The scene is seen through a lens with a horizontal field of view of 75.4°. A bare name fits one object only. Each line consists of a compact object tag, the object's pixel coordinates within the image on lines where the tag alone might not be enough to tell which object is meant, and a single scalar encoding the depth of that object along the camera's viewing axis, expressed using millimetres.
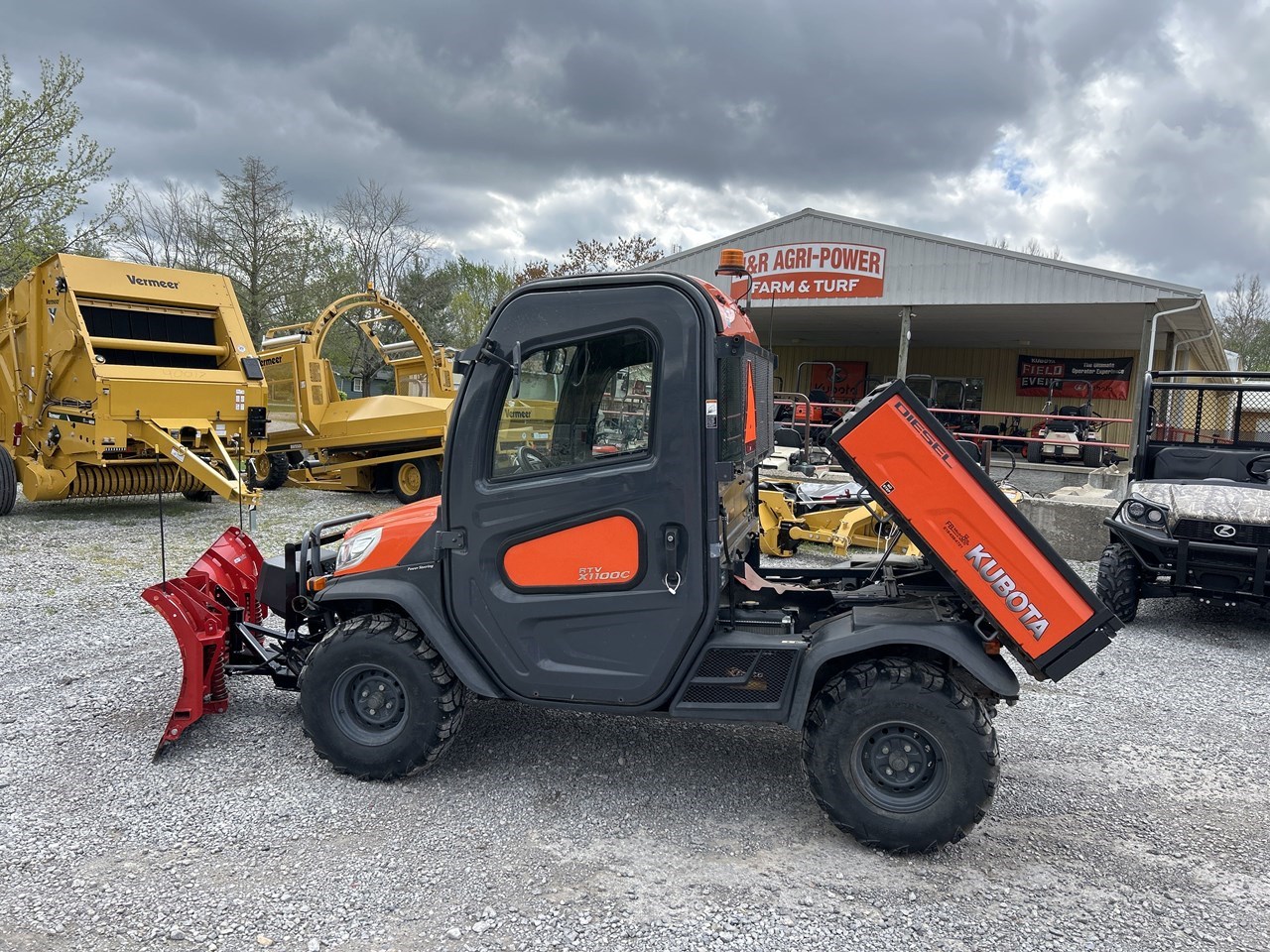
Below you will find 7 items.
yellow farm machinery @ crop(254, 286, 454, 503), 10898
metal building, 15461
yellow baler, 8680
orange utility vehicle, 3047
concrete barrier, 8336
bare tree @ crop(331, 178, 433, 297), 31562
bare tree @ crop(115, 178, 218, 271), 24578
